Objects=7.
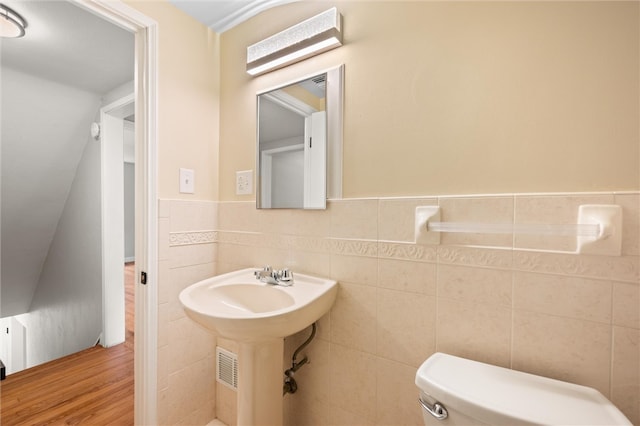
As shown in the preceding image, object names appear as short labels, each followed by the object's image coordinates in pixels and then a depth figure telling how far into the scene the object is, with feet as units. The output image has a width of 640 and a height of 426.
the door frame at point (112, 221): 7.58
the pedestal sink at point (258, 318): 2.92
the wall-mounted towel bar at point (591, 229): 2.40
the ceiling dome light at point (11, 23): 4.45
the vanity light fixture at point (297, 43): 3.85
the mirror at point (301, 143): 3.98
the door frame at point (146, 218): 4.23
